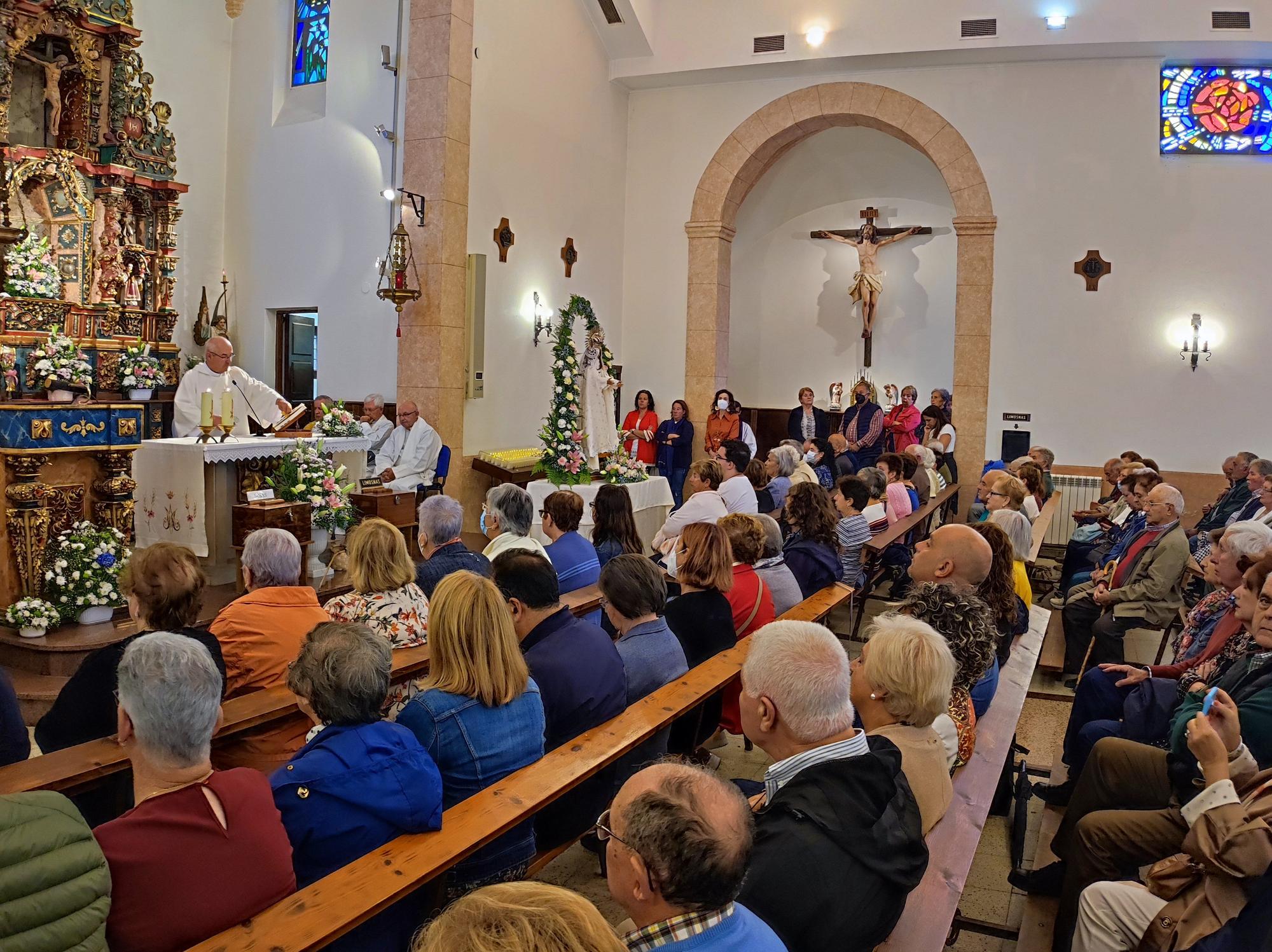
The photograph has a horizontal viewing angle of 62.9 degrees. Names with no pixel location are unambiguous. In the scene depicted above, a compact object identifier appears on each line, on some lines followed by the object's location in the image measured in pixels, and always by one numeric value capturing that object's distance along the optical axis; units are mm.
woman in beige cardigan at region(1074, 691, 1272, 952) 2113
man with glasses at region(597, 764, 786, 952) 1472
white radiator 10500
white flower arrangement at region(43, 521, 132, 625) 5223
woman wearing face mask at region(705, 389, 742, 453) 11336
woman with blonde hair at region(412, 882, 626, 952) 1013
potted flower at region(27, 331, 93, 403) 6109
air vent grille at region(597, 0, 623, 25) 10836
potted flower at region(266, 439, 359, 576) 6422
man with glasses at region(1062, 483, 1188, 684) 5094
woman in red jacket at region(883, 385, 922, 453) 10906
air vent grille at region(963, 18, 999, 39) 10305
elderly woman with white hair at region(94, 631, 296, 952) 1761
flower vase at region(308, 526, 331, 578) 6652
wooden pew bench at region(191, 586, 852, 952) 1819
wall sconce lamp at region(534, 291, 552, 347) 10305
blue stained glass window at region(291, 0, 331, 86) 10875
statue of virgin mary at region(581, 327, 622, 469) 8930
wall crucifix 12945
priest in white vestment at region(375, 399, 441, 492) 8547
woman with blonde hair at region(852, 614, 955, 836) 2439
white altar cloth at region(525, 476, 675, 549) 8570
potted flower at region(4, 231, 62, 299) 9242
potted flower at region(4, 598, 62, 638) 5055
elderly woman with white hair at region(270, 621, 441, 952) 2145
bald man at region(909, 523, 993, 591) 3803
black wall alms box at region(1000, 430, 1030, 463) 10798
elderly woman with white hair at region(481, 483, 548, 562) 4613
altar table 6219
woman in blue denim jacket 2539
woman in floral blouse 3393
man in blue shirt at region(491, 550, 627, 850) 3041
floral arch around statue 8688
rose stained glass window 10086
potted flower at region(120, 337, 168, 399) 8289
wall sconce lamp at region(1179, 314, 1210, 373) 10203
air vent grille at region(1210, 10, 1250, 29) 9719
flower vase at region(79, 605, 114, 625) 5355
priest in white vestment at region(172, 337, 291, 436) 7164
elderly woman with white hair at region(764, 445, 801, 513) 7418
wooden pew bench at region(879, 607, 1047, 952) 2252
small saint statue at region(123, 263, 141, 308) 10398
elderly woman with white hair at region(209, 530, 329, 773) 3178
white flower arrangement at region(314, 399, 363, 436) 7695
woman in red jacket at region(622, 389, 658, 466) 11391
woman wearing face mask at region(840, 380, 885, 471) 10828
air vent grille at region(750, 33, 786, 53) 11030
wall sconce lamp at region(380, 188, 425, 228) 8781
